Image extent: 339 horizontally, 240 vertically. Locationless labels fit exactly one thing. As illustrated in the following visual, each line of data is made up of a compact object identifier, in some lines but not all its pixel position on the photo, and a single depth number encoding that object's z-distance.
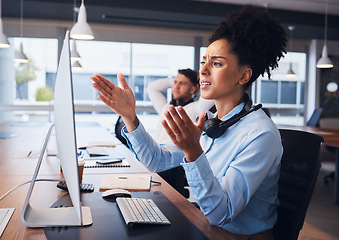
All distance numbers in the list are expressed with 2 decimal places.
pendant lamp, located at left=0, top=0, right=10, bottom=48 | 3.38
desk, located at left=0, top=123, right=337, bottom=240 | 0.94
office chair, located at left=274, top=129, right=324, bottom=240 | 1.10
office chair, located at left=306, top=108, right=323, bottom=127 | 5.92
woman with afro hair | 0.96
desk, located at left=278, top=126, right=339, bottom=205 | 3.52
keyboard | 0.96
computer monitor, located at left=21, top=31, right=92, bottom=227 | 0.69
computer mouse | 1.22
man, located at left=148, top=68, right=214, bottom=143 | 2.90
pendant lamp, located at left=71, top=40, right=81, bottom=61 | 4.37
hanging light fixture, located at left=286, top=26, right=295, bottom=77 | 6.66
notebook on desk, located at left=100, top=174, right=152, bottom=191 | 1.36
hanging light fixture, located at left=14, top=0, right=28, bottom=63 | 4.96
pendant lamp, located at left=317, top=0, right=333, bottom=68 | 5.24
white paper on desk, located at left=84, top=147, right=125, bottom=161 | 2.07
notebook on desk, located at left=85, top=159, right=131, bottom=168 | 1.85
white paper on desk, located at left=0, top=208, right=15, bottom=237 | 0.94
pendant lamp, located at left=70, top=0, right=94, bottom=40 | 2.89
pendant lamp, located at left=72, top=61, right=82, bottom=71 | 5.05
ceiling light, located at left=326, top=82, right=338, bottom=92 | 7.52
